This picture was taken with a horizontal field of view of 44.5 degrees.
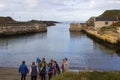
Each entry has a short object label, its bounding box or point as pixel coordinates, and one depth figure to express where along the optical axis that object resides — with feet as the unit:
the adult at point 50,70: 28.36
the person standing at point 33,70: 27.40
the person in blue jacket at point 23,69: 27.87
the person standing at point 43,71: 27.60
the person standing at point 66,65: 29.90
